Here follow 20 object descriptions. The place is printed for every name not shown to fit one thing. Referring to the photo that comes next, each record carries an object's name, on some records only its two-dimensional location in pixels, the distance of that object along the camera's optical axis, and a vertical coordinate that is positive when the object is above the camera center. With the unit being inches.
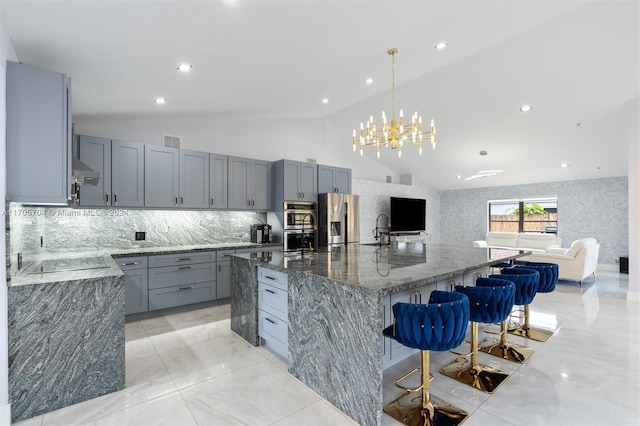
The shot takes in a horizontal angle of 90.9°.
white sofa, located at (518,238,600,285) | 217.6 -32.8
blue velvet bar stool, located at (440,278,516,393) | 91.7 -30.6
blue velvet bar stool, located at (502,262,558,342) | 126.4 -30.6
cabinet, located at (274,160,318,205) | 207.8 +22.3
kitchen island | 74.0 -26.5
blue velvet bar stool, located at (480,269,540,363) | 111.2 -31.2
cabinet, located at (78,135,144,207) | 145.3 +21.1
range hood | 106.9 +14.5
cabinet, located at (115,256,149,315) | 146.8 -33.0
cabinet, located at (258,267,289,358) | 105.0 -34.1
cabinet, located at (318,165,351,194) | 233.3 +26.2
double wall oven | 208.4 -8.3
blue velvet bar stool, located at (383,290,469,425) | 71.1 -28.4
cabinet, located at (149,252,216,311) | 154.9 -33.7
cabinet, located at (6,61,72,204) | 82.5 +21.5
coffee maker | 204.1 -13.1
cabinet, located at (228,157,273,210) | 194.2 +19.4
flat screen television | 319.0 -0.9
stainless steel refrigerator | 223.0 -4.1
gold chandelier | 140.7 +37.3
